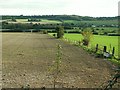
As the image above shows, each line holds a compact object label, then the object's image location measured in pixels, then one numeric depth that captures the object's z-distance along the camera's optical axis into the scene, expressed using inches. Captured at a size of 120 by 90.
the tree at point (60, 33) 1967.4
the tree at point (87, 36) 1235.7
